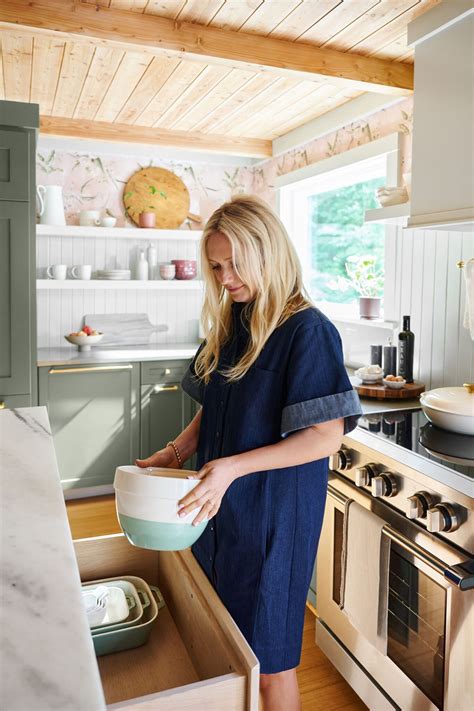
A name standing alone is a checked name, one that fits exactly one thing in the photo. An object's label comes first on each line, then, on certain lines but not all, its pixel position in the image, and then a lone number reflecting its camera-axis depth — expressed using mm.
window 3256
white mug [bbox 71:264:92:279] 4000
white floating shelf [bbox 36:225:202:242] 3869
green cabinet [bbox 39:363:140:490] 3568
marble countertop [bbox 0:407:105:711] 458
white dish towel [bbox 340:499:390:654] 1728
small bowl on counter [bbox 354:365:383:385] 2604
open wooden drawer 876
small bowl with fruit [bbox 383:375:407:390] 2516
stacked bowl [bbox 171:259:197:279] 4289
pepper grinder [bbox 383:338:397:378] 2676
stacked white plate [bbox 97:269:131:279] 4062
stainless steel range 1470
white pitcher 3881
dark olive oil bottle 2619
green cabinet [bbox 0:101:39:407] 3076
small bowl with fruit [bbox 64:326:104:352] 3908
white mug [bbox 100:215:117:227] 4004
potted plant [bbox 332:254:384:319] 3143
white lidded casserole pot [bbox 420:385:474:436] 1838
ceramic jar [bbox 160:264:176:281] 4238
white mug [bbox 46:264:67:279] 3930
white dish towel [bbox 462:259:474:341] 2134
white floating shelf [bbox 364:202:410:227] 2315
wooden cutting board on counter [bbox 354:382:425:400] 2496
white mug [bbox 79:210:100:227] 4023
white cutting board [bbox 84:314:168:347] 4289
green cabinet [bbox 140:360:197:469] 3789
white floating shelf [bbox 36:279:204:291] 3885
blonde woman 1339
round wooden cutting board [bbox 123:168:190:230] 4305
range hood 1928
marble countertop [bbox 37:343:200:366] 3612
